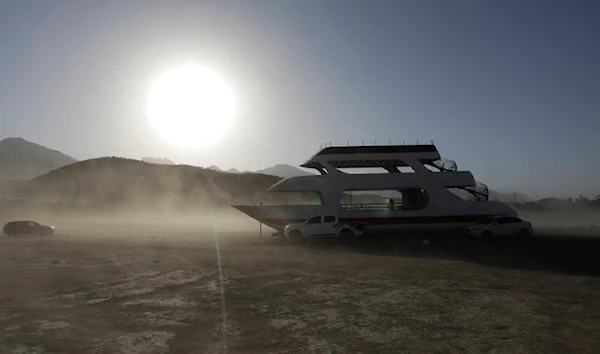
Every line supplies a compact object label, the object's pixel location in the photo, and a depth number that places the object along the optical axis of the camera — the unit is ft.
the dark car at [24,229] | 123.93
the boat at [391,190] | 102.73
